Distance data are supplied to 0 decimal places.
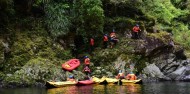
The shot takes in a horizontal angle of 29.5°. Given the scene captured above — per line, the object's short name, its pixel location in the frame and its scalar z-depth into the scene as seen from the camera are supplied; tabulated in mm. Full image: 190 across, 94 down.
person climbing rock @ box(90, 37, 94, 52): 32009
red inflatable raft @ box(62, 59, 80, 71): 28766
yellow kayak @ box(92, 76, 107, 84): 28219
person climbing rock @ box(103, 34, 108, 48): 31859
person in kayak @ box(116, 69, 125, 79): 28727
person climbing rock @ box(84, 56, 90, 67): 29947
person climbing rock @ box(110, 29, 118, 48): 32000
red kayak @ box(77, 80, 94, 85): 27094
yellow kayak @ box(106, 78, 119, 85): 28266
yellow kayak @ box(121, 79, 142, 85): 27703
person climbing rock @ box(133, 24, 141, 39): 32312
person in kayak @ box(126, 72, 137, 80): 28277
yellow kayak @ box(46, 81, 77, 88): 25411
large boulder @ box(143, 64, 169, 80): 30750
